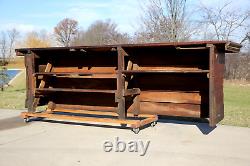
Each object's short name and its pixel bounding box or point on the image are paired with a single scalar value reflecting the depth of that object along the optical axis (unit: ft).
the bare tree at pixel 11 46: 135.65
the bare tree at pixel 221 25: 63.55
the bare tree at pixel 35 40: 149.92
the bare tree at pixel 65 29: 146.41
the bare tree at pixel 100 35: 70.09
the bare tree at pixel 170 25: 38.48
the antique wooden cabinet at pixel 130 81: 12.46
